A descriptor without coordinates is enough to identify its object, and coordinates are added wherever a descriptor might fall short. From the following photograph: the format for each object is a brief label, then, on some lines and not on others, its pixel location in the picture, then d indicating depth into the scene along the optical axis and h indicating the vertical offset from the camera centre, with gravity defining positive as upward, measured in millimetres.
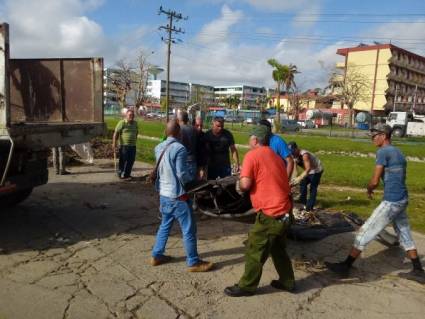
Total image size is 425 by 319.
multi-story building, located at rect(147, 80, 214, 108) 78950 +2635
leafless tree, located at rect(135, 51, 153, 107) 59875 +2342
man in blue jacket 4711 -959
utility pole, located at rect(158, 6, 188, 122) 39281 +6290
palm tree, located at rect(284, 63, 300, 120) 63469 +3490
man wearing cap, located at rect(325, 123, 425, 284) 4973 -1085
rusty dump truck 5891 -114
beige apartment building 72062 +5773
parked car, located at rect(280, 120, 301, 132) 42250 -1986
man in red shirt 4129 -913
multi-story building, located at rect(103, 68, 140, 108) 59844 +2252
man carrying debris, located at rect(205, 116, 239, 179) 7297 -729
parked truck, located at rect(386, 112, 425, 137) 39875 -1157
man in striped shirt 10180 -972
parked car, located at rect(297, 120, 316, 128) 55950 -2261
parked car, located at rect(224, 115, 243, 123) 66206 -2343
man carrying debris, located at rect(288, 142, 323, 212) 7426 -1041
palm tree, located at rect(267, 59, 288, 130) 60781 +4321
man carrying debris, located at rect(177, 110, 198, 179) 7072 -574
